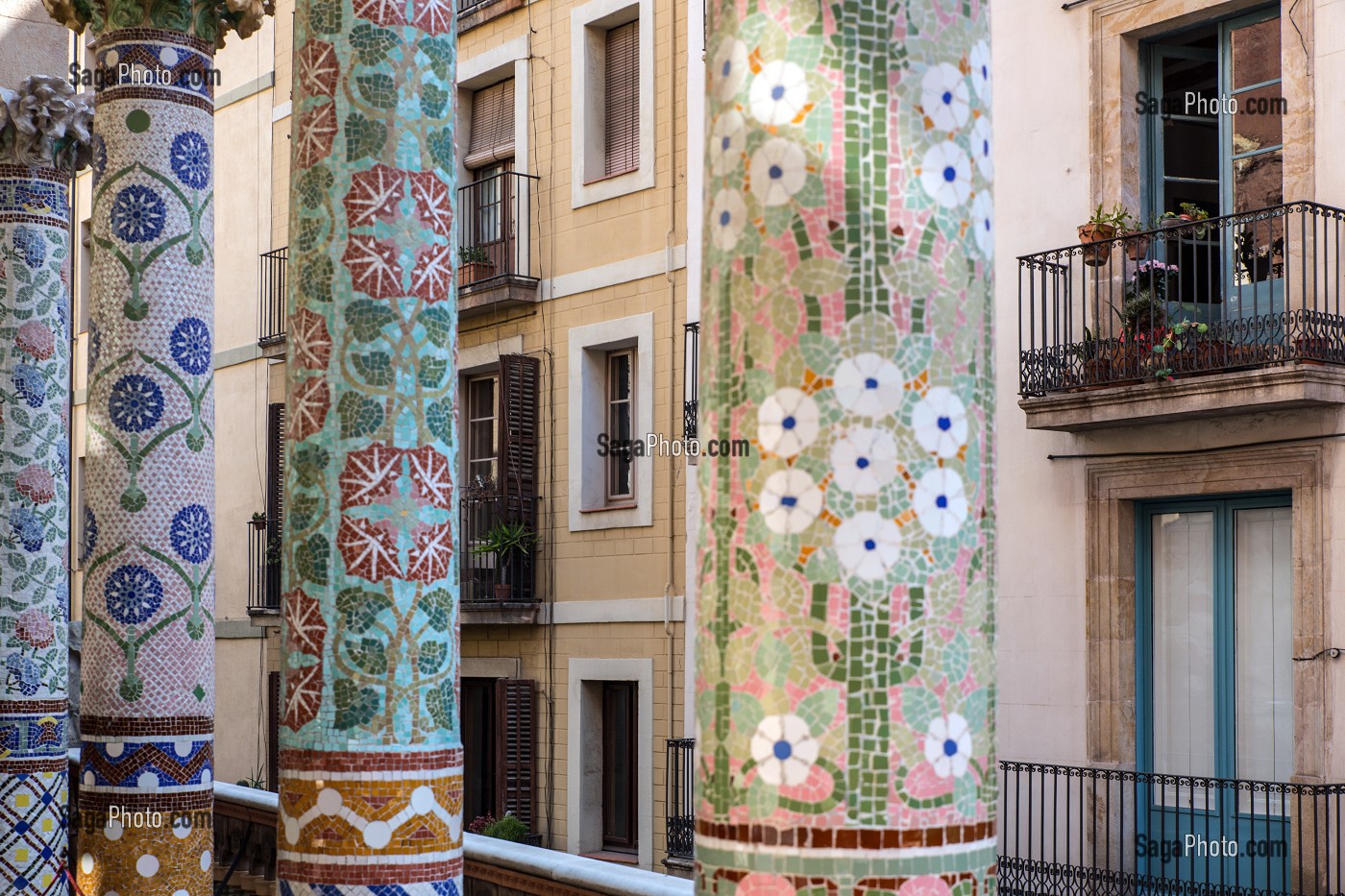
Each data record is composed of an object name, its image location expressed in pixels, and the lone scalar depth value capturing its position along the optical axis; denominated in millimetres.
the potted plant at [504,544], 16812
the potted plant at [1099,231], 12068
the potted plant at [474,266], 17500
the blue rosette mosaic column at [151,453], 6598
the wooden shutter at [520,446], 16953
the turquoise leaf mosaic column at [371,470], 4336
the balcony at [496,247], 17109
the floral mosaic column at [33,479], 9195
